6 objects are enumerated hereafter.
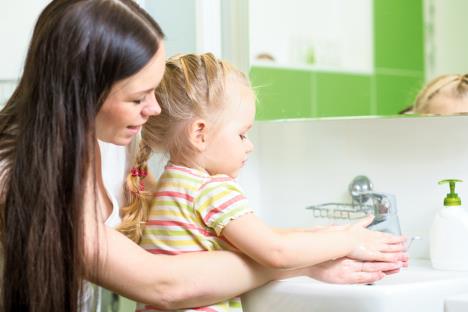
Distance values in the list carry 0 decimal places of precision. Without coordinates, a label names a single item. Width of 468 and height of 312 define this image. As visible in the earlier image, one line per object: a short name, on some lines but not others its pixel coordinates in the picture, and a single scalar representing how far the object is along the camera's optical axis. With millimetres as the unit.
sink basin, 1175
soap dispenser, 1447
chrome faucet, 1515
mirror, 1558
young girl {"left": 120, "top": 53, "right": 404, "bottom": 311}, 1202
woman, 1086
